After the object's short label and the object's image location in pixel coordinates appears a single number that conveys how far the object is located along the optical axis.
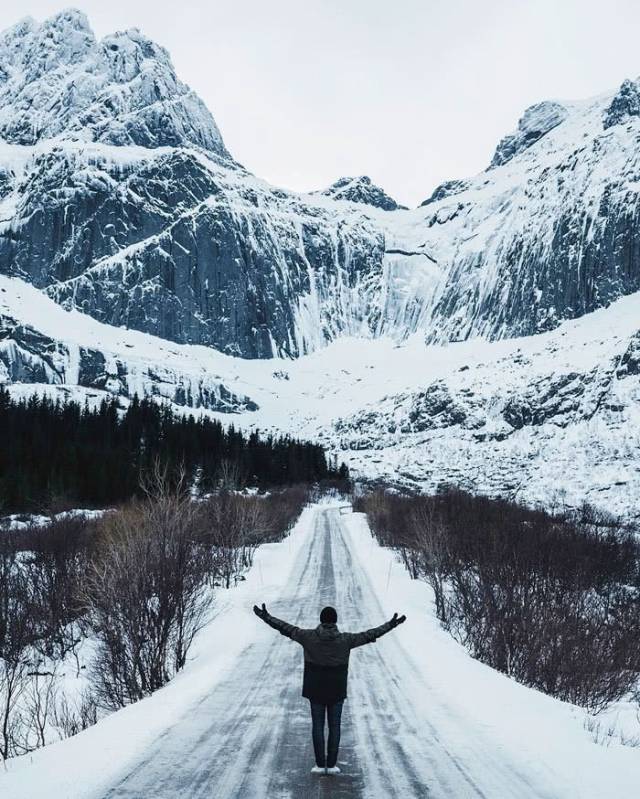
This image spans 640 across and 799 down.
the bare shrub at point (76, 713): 13.72
